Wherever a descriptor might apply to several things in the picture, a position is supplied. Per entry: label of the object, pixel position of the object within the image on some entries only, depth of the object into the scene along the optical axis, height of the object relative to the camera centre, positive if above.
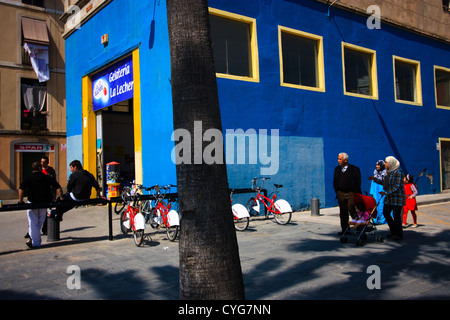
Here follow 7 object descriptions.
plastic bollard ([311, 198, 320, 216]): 11.77 -1.00
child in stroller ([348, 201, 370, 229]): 7.40 -0.83
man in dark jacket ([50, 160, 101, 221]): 8.78 -0.11
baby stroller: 7.35 -0.86
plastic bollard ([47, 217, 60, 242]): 8.46 -1.03
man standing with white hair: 7.52 -0.24
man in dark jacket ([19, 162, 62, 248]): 7.73 -0.24
